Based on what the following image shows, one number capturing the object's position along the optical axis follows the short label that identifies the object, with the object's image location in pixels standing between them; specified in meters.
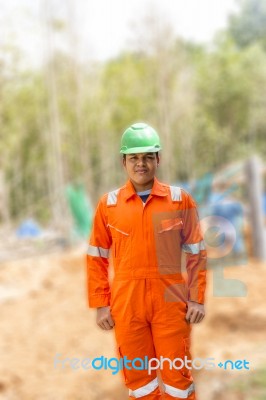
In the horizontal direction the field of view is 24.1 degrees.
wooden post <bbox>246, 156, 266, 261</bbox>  7.16
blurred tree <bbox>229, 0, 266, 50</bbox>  18.93
